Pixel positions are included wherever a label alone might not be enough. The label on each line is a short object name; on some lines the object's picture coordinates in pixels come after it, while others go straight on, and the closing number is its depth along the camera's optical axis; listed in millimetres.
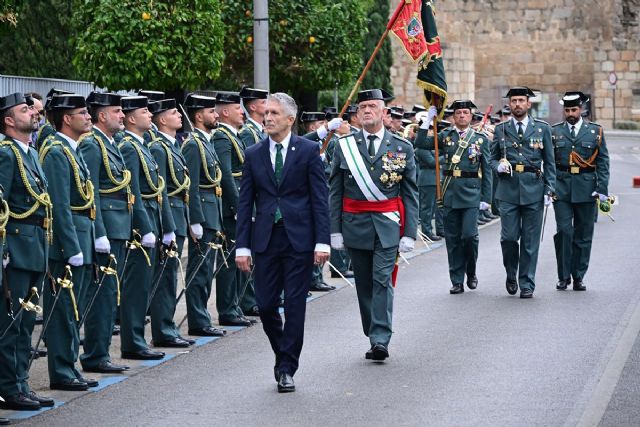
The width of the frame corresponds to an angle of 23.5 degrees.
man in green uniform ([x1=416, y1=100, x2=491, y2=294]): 15523
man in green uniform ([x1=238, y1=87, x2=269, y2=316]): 13281
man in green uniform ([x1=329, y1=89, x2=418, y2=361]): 11117
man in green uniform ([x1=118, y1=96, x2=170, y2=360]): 11102
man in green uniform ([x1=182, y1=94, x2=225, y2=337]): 12266
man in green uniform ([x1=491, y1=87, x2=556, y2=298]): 14992
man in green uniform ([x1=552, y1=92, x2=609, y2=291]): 15481
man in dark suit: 9898
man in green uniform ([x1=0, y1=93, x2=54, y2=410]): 9117
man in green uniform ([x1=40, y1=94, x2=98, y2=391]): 9688
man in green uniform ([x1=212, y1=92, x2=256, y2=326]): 12789
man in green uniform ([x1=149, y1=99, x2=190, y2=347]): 11688
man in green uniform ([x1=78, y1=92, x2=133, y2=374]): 10492
